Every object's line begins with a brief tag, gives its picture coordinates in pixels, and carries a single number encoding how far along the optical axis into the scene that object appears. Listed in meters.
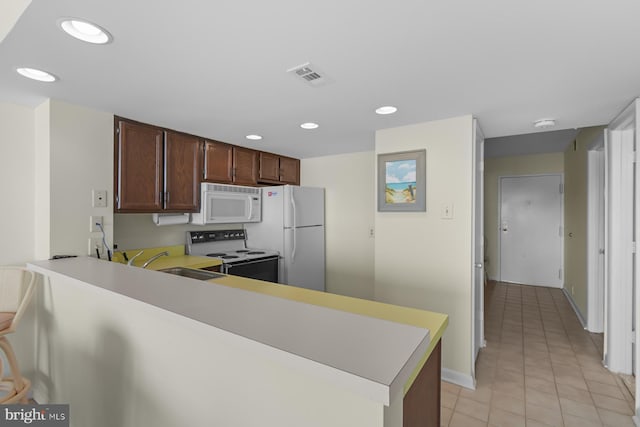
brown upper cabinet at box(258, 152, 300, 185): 3.69
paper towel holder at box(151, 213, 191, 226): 2.91
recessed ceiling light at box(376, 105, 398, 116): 2.12
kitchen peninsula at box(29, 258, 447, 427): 0.73
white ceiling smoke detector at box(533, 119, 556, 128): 2.41
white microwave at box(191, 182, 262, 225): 2.99
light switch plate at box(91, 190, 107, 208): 2.19
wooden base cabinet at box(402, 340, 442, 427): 1.02
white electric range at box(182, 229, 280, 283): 2.99
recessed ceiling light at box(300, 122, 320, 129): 2.57
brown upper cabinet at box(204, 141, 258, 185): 3.06
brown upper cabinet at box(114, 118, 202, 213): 2.37
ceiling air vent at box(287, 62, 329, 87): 1.52
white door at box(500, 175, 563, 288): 4.97
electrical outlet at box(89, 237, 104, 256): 2.19
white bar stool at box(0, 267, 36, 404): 1.66
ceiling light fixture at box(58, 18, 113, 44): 1.17
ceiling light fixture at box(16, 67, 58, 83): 1.58
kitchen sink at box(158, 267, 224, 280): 2.05
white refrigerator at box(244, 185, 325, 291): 3.52
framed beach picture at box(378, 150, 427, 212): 2.50
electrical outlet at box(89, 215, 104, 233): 2.19
